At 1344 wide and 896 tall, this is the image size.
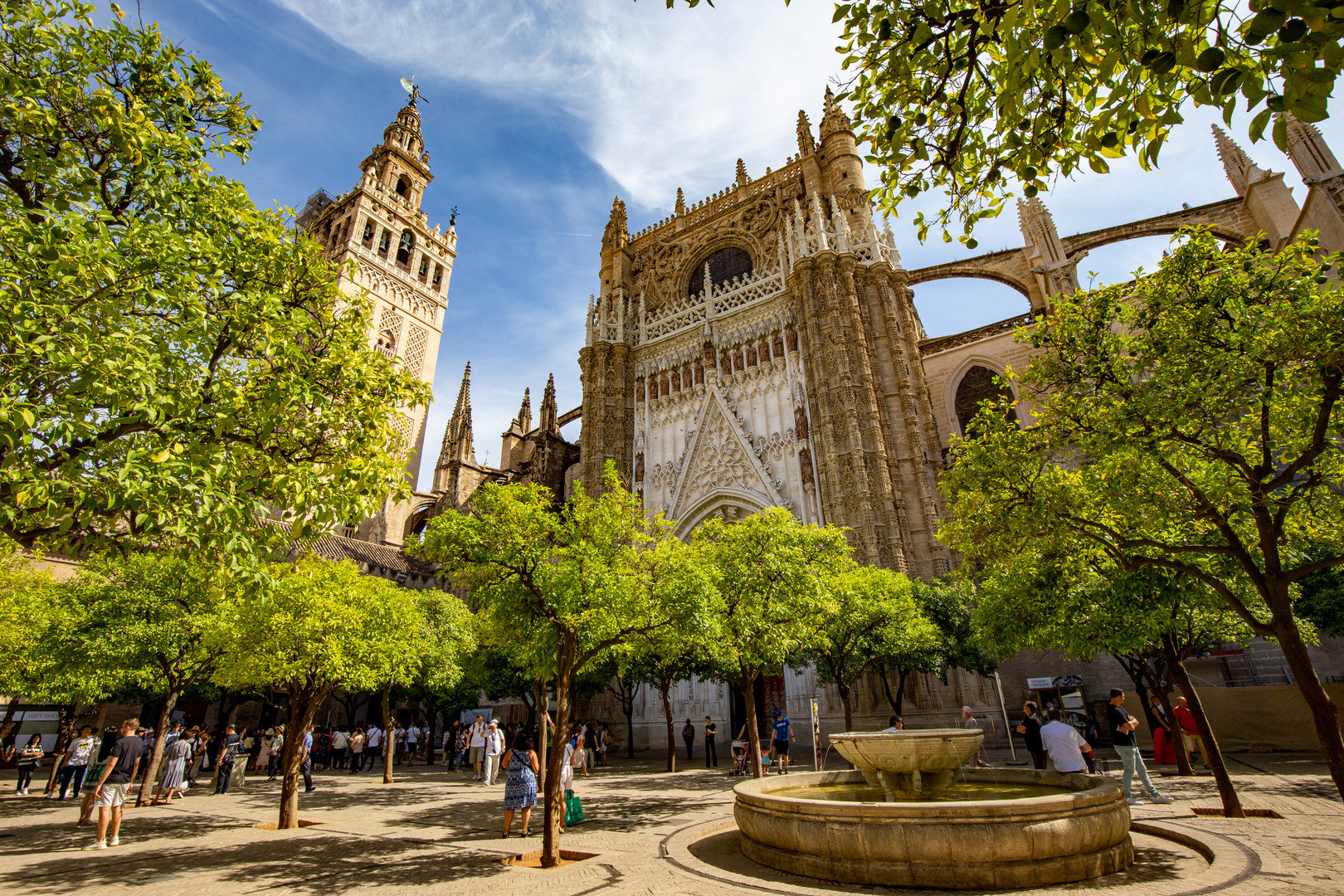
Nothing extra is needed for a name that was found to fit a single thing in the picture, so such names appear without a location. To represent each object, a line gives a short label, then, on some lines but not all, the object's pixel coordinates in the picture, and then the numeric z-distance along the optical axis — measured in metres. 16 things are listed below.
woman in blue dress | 8.38
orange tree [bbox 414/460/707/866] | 8.03
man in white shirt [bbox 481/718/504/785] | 15.89
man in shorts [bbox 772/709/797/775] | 14.52
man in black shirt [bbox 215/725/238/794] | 15.00
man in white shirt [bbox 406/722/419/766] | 23.80
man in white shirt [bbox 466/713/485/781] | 17.66
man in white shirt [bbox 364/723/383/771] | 22.09
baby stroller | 15.41
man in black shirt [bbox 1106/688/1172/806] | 8.48
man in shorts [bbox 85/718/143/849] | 8.02
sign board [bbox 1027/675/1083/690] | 19.89
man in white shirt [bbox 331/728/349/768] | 21.84
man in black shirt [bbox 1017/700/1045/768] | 10.77
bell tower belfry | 38.56
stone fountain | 5.09
